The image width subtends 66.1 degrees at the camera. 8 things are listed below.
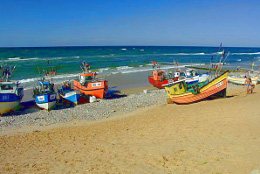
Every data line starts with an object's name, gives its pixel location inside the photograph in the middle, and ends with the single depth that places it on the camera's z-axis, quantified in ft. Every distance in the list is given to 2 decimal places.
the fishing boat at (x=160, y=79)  58.49
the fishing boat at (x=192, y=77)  53.14
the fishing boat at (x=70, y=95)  44.35
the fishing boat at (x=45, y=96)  41.43
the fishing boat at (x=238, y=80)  59.02
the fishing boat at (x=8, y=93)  39.57
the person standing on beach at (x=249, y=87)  45.82
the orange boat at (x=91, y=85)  48.01
